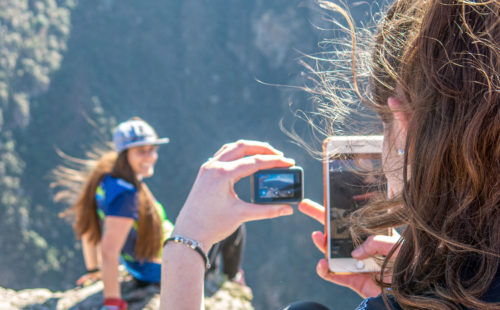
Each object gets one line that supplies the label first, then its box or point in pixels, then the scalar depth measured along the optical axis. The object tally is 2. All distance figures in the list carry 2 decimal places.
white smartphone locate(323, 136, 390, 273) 1.04
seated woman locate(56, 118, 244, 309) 2.38
